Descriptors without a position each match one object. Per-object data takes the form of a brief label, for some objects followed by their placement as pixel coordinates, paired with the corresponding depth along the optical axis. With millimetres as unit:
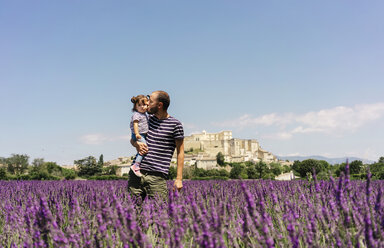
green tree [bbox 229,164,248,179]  49438
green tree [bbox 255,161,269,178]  43812
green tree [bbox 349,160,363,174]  37391
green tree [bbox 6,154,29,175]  54281
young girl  3591
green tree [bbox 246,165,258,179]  39609
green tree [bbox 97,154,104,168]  59316
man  3359
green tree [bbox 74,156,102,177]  55875
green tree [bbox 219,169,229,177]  47853
